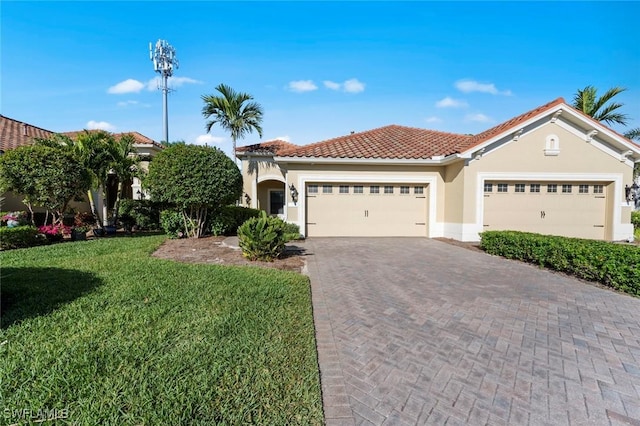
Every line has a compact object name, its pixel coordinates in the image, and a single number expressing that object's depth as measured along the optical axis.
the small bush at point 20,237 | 8.17
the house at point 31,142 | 11.48
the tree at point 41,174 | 8.48
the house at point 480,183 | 10.80
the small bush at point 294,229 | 11.05
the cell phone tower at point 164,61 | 26.45
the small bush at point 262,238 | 7.27
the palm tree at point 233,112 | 15.99
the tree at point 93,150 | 9.88
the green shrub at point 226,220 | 11.22
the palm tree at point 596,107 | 14.23
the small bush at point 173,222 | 10.36
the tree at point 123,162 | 10.70
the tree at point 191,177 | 9.21
